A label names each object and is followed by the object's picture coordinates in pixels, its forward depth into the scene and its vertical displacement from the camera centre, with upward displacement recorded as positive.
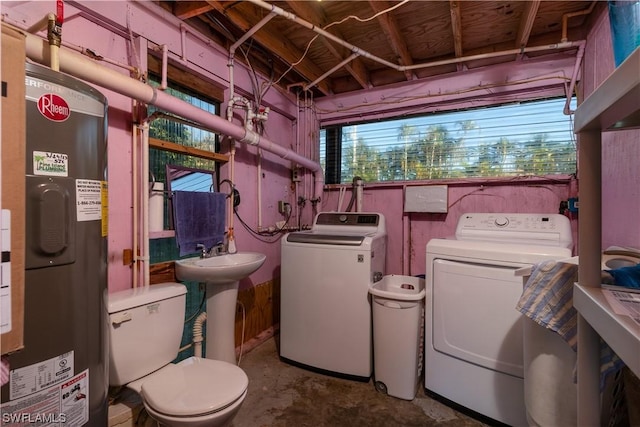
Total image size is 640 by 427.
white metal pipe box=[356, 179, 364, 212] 2.73 +0.16
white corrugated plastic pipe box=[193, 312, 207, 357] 1.70 -0.76
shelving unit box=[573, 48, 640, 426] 0.50 -0.06
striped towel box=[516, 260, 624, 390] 0.73 -0.24
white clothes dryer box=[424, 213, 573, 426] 1.51 -0.59
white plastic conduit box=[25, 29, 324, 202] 0.99 +0.57
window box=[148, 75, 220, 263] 1.75 +0.47
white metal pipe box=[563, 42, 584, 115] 1.98 +0.94
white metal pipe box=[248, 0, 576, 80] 1.64 +1.14
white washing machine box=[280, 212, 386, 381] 1.98 -0.65
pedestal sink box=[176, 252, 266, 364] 1.80 -0.63
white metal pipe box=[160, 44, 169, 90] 1.61 +0.84
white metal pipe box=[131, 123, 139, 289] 1.55 +0.11
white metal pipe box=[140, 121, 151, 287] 1.56 +0.10
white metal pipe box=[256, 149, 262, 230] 2.44 +0.22
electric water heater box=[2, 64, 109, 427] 0.85 -0.15
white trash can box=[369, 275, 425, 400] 1.81 -0.85
